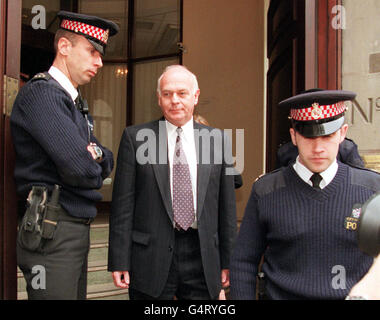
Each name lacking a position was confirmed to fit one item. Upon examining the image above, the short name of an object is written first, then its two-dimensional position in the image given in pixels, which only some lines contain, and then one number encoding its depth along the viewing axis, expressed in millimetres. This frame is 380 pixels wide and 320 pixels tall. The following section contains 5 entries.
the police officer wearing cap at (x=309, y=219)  1504
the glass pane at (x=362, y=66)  2537
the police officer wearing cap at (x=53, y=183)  1733
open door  2775
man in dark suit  2127
